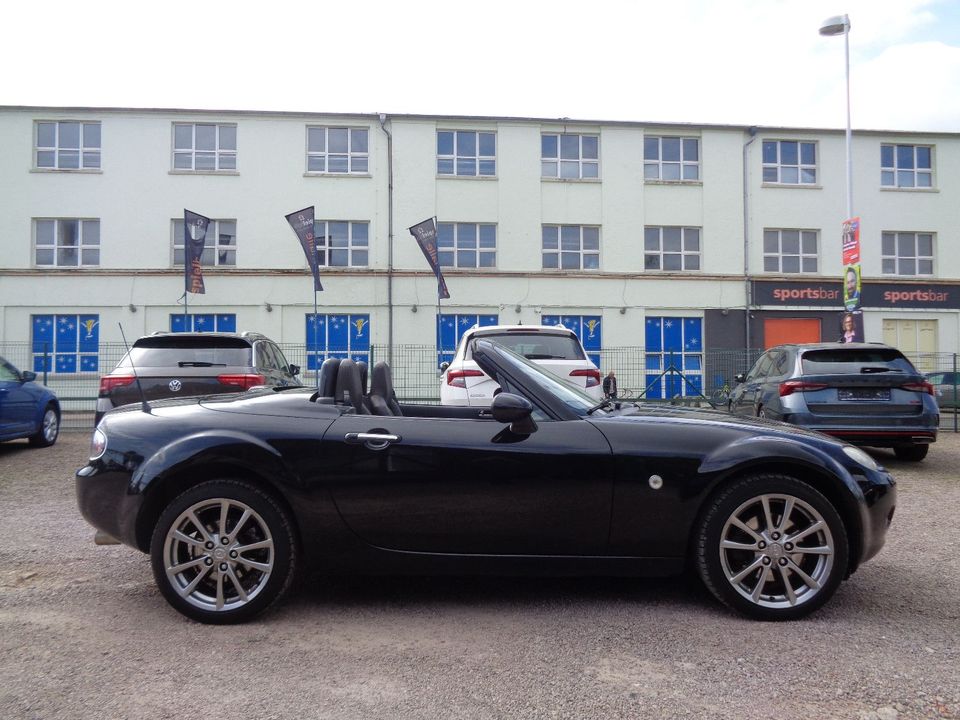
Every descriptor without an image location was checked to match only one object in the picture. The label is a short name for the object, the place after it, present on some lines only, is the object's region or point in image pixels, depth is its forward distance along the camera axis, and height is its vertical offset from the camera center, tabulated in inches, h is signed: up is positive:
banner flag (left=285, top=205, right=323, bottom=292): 819.4 +165.8
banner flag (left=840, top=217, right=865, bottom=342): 600.4 +77.0
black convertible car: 138.6 -26.6
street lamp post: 712.4 +340.9
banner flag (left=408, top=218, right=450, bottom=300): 850.1 +159.4
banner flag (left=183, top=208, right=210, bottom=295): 823.7 +148.0
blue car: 372.2 -18.7
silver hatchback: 318.7 -12.4
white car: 320.2 +5.2
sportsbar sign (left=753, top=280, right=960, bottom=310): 975.0 +102.4
